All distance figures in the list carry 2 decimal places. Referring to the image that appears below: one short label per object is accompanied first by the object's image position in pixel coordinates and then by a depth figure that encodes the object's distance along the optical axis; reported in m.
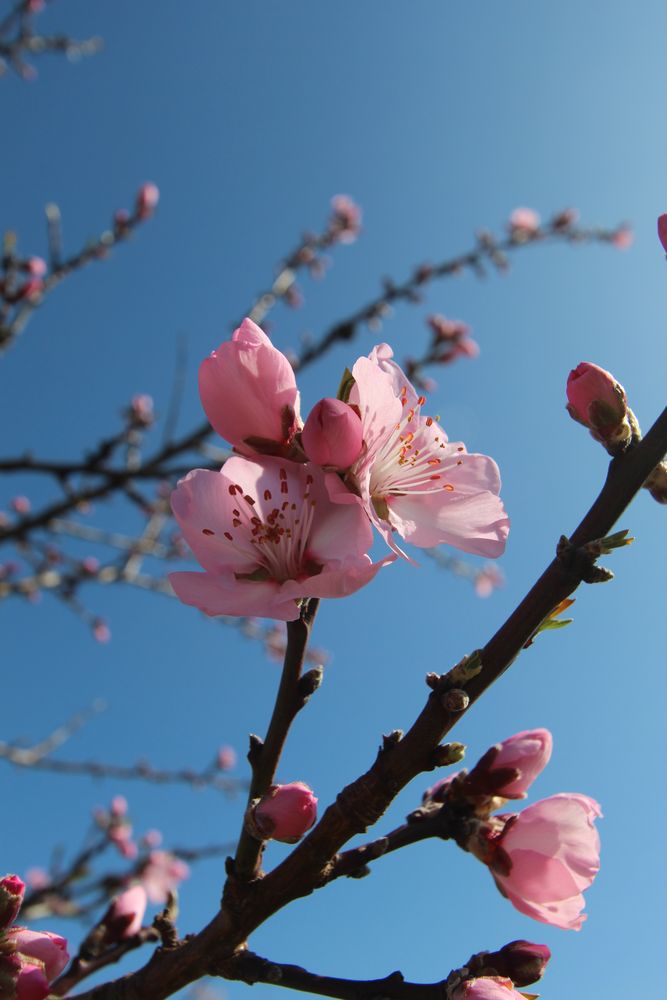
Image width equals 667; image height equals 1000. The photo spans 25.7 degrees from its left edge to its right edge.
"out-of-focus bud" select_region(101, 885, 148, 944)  0.30
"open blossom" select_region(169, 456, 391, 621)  0.23
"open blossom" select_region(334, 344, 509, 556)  0.24
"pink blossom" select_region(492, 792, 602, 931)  0.25
